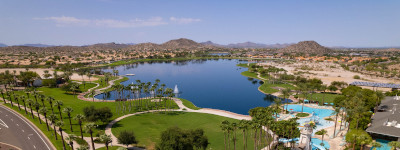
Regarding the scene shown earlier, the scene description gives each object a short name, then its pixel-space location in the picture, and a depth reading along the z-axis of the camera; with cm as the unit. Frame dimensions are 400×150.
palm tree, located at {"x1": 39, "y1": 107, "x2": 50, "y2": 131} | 4739
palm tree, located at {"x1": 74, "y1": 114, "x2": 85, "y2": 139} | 4253
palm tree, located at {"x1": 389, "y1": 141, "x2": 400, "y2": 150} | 3145
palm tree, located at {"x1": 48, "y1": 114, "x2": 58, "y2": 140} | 4389
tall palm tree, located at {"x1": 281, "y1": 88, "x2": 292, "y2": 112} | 7544
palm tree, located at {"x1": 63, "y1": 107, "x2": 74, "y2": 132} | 4624
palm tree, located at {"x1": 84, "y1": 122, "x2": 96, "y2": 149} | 3797
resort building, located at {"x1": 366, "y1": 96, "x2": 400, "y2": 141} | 4588
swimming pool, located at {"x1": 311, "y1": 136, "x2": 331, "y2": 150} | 4669
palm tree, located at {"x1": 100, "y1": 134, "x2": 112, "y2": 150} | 3731
